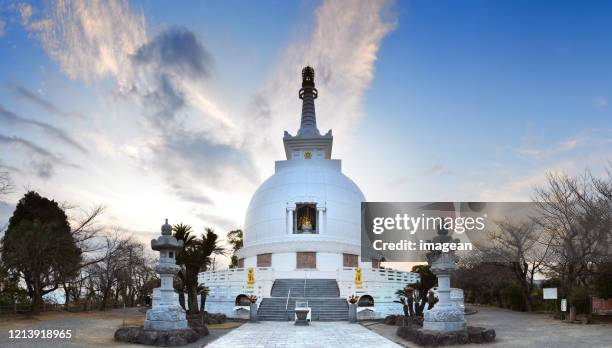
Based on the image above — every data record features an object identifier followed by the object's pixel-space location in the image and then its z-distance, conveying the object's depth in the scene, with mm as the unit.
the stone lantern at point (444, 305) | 18031
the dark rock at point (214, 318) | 25328
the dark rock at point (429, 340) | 16703
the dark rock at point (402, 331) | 19123
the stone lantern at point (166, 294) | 18750
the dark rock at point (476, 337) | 17000
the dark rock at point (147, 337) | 16875
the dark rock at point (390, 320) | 25742
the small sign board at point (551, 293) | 28000
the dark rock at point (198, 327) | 19075
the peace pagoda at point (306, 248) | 31703
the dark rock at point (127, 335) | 17328
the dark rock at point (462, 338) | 16844
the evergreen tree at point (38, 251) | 28906
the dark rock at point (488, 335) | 17203
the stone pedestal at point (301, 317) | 24484
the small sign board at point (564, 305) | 24438
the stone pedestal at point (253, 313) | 27083
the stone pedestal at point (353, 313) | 27141
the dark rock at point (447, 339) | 16688
